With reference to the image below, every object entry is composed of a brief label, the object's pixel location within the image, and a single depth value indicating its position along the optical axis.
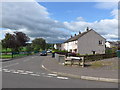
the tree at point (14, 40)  25.52
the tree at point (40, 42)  71.23
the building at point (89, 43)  27.34
